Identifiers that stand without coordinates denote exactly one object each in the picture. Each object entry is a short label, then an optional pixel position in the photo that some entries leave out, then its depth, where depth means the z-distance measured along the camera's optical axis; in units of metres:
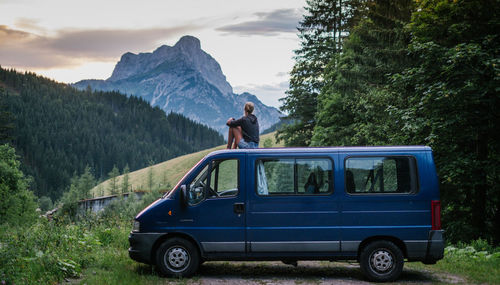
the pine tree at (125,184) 123.94
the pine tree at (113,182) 127.55
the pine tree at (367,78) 24.11
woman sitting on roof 11.24
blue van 8.98
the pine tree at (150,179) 123.97
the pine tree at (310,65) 41.03
